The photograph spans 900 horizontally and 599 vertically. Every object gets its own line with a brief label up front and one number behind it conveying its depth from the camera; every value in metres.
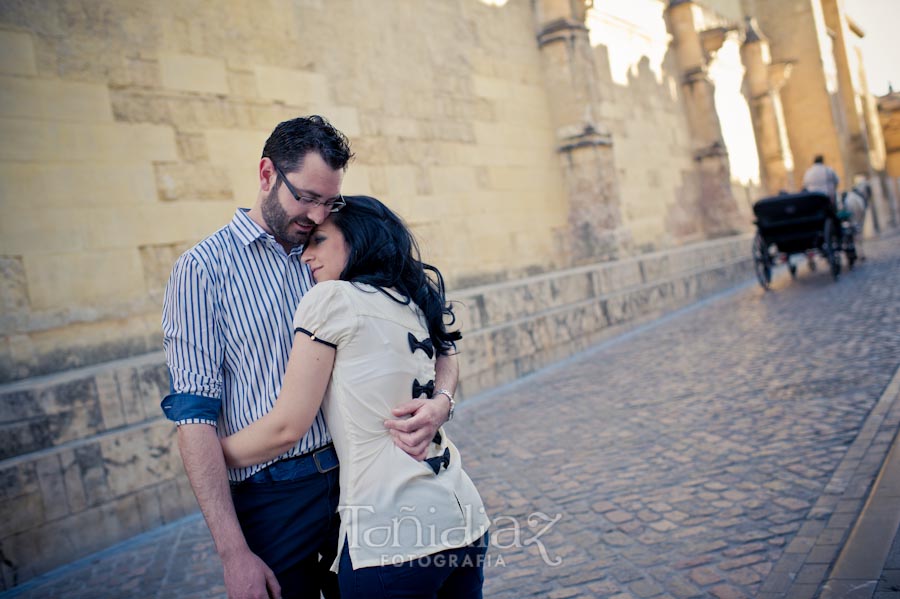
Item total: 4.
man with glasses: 1.75
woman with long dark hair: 1.58
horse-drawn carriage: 11.88
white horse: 14.42
